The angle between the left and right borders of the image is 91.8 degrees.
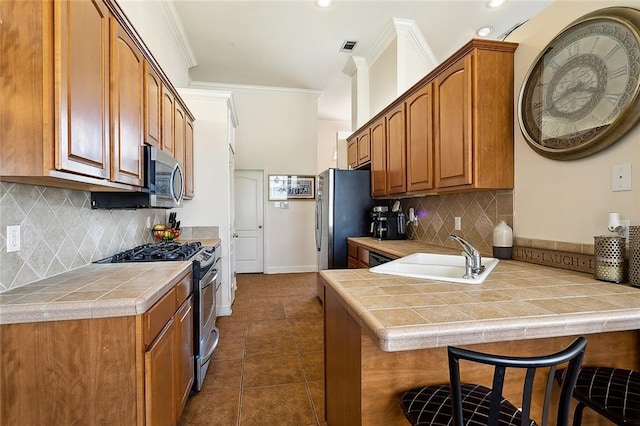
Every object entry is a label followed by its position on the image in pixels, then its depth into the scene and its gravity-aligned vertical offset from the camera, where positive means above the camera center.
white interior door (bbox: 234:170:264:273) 5.83 -0.15
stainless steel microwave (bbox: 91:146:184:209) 2.03 +0.13
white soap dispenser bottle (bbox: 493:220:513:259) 2.04 -0.19
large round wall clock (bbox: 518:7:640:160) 1.37 +0.64
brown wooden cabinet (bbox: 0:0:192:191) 1.13 +0.48
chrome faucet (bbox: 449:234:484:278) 1.55 -0.24
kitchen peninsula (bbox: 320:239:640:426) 0.91 -0.34
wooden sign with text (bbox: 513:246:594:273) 1.58 -0.26
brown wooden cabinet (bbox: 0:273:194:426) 1.14 -0.61
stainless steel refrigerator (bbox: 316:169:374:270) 3.64 +0.04
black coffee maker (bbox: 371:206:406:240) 3.41 -0.13
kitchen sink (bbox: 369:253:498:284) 1.90 -0.35
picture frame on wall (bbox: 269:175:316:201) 5.88 +0.48
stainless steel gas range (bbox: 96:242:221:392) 2.11 -0.52
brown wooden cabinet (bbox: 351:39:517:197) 2.03 +0.64
